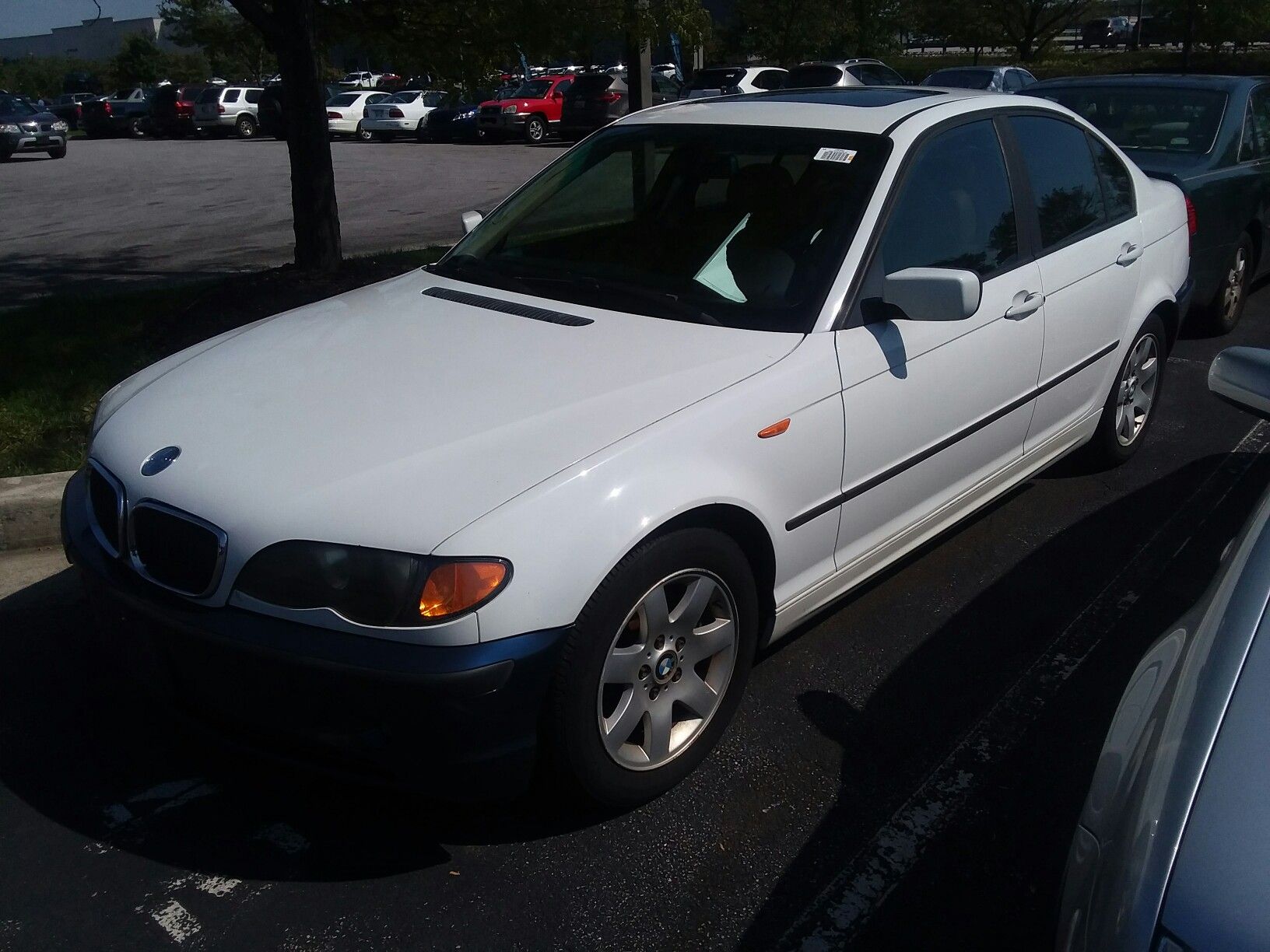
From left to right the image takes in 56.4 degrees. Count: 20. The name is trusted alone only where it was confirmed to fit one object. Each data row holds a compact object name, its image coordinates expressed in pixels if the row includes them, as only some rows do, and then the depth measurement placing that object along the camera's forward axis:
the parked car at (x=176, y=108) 35.19
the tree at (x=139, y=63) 54.56
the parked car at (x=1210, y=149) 7.20
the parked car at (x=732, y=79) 25.56
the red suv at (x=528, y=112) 28.34
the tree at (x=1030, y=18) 40.25
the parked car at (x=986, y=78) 21.94
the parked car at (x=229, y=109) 34.34
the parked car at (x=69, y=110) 42.31
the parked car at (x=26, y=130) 27.44
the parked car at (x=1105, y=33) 59.59
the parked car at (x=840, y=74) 23.69
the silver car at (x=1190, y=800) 1.58
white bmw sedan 2.63
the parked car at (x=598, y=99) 26.50
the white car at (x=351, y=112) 32.91
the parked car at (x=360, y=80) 42.50
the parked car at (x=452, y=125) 30.17
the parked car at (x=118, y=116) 37.72
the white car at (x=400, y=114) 32.19
